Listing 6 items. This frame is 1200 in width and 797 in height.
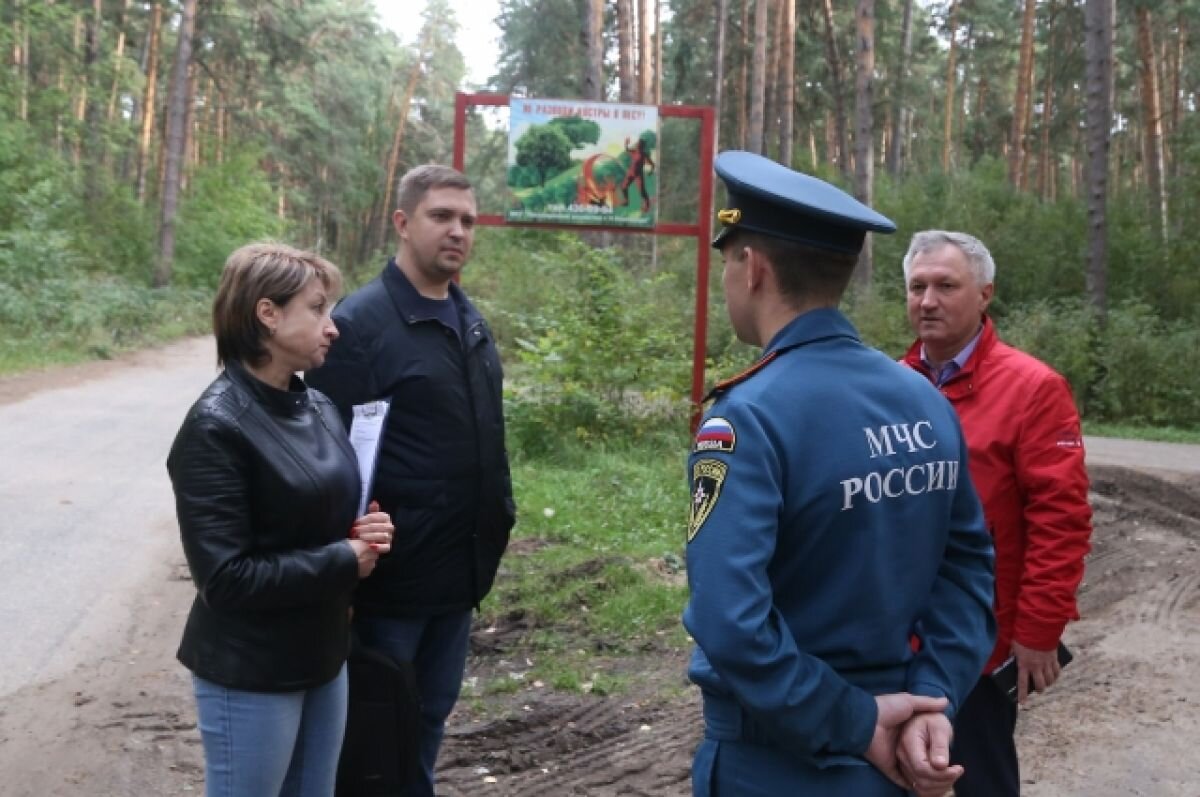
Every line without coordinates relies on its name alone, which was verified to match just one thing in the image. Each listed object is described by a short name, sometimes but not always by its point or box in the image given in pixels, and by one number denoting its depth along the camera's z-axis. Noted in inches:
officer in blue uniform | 78.0
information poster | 405.7
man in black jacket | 139.2
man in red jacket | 125.6
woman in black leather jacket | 106.7
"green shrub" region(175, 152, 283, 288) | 1489.9
